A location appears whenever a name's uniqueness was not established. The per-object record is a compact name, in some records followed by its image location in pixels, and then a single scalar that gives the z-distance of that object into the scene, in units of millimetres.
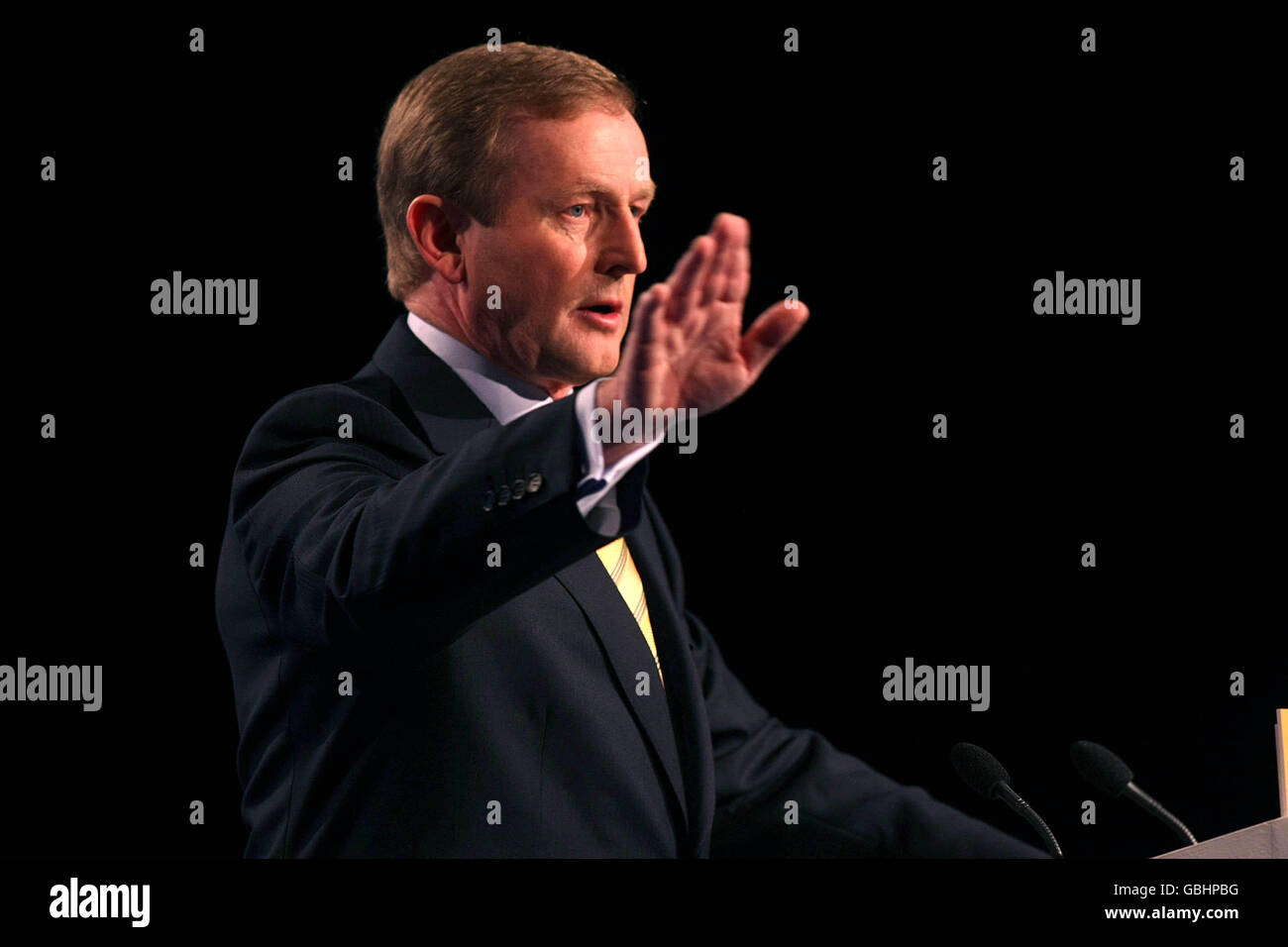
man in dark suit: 3398
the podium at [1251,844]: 4207
